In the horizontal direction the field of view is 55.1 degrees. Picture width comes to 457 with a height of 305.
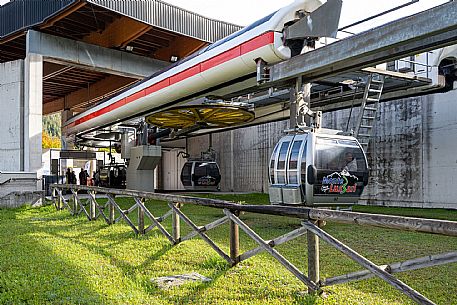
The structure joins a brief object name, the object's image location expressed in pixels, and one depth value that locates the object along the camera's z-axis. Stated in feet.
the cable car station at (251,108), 22.72
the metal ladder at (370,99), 40.65
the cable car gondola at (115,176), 93.91
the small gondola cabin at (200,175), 77.71
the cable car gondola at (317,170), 30.30
